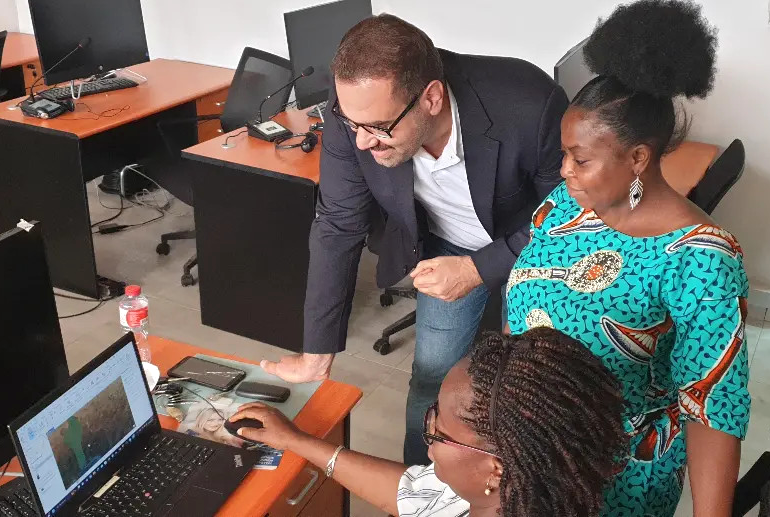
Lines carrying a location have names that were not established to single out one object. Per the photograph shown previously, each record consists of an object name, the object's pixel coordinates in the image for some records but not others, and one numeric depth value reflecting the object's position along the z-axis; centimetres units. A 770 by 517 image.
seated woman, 115
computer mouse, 174
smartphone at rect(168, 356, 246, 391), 191
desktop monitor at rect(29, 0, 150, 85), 379
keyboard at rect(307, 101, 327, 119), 387
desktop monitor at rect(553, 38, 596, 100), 303
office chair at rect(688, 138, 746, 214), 285
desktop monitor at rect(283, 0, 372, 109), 361
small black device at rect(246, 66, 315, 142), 356
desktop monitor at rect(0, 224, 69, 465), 151
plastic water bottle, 201
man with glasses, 185
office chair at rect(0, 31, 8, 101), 434
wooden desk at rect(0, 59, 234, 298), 359
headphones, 344
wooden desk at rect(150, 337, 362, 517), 161
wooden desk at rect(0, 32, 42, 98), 467
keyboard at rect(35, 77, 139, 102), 384
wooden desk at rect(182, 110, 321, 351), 329
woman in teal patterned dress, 141
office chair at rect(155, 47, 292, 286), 398
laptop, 142
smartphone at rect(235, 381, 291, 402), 188
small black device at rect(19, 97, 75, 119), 364
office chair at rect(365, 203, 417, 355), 328
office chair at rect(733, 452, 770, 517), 160
